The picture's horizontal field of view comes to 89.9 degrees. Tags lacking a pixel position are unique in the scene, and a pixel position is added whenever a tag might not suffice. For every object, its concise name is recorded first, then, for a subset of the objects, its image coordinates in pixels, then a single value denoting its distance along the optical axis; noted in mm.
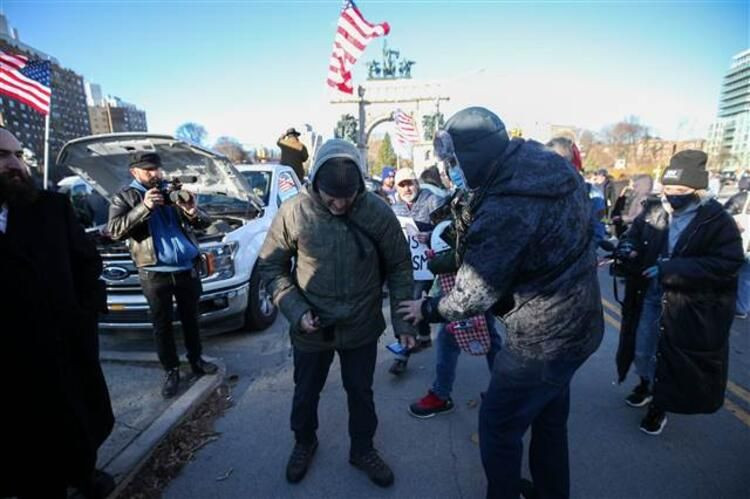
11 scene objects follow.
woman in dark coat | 2322
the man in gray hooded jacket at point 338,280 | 2049
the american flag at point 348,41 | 8562
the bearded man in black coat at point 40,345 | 1700
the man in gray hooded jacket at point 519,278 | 1441
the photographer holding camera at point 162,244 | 2902
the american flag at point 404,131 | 14305
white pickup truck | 3797
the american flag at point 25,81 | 5566
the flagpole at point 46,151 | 5257
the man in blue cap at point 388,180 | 8830
